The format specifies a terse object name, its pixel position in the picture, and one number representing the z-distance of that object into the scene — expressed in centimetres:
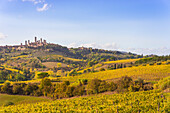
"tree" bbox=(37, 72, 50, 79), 9810
